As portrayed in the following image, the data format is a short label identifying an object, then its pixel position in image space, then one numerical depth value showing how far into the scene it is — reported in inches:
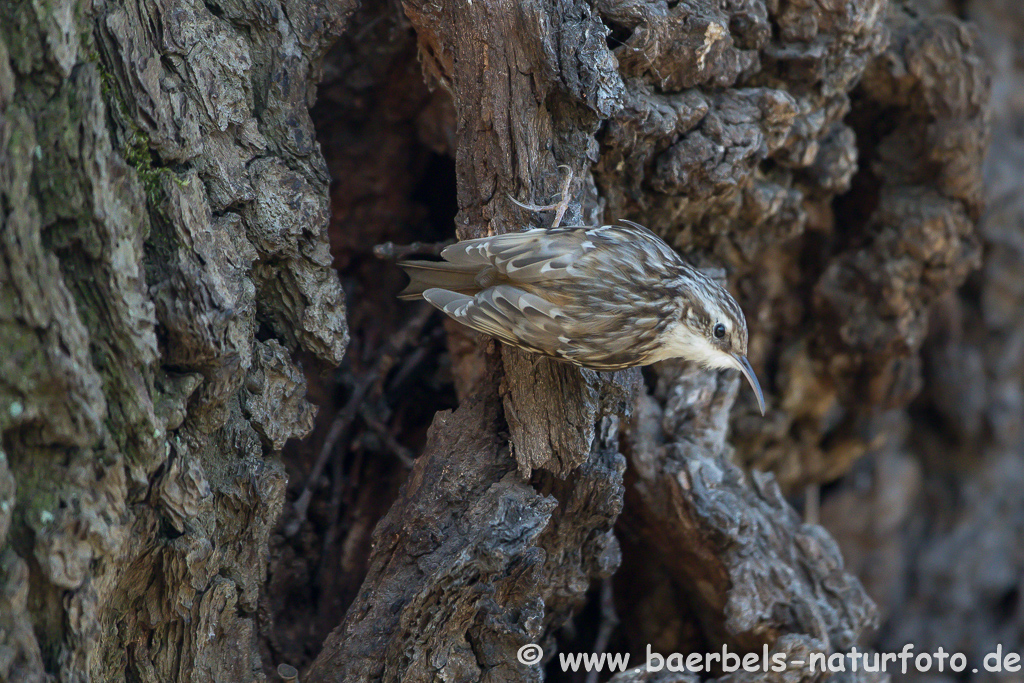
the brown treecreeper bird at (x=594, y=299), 191.8
